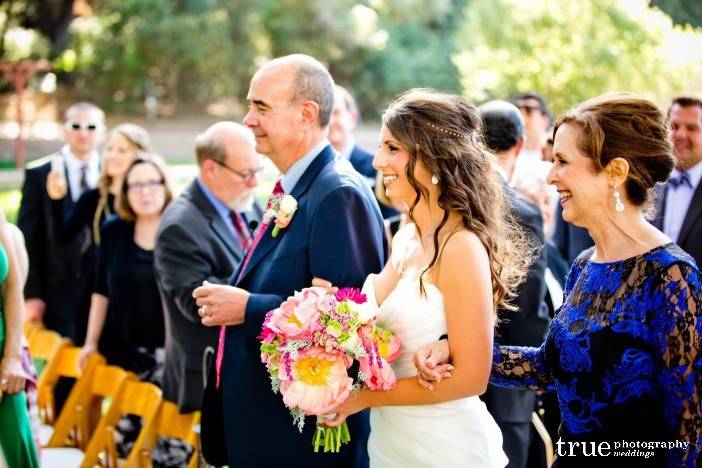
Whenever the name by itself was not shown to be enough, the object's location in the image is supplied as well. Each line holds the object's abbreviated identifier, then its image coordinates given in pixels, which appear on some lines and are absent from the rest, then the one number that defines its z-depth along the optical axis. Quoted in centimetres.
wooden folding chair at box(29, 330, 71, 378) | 603
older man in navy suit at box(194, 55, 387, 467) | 350
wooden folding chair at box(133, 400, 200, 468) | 458
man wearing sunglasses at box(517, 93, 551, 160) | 707
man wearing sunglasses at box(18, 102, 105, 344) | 705
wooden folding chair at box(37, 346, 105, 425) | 568
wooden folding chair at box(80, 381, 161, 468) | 474
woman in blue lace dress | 262
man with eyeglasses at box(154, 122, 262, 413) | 458
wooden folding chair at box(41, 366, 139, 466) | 511
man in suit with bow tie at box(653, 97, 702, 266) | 505
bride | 288
